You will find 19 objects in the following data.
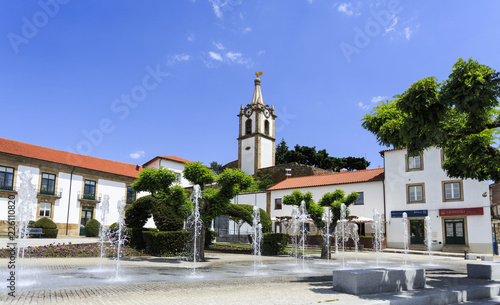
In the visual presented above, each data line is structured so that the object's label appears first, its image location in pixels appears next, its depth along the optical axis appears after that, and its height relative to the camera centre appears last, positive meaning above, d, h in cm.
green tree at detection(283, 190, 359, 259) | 2184 +58
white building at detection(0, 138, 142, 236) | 3422 +256
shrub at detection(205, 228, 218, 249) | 2512 -177
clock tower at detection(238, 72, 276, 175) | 6191 +1257
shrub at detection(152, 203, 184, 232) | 2111 -52
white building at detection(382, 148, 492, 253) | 2831 +83
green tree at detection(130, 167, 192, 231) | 1650 +97
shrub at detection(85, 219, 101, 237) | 3266 -166
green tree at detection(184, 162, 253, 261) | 1700 +115
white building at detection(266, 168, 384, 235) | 3394 +235
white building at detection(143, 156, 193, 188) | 5066 +643
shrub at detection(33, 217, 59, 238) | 2975 -143
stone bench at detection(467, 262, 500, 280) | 1032 -151
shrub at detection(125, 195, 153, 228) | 2258 -18
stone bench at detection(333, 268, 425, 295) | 754 -137
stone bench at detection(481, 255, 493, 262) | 2032 -231
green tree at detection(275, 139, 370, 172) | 6644 +959
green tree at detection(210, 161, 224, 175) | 7044 +829
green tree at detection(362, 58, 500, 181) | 938 +266
